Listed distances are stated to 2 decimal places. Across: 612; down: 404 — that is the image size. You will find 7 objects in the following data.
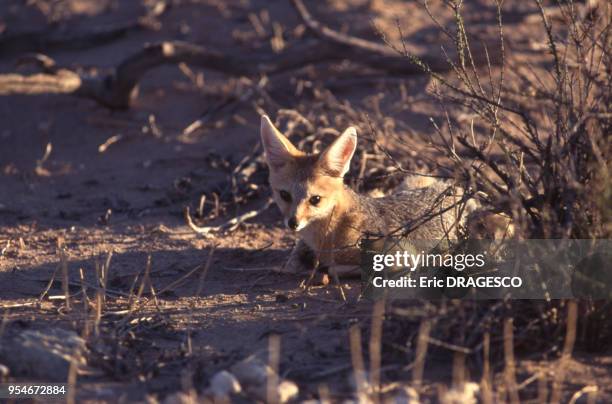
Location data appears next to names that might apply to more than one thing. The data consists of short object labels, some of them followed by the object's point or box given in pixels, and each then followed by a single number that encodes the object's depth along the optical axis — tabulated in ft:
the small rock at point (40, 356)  27.37
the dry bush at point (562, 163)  27.91
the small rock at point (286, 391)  25.73
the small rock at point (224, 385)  25.76
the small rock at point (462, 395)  24.89
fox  38.37
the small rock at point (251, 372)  26.40
